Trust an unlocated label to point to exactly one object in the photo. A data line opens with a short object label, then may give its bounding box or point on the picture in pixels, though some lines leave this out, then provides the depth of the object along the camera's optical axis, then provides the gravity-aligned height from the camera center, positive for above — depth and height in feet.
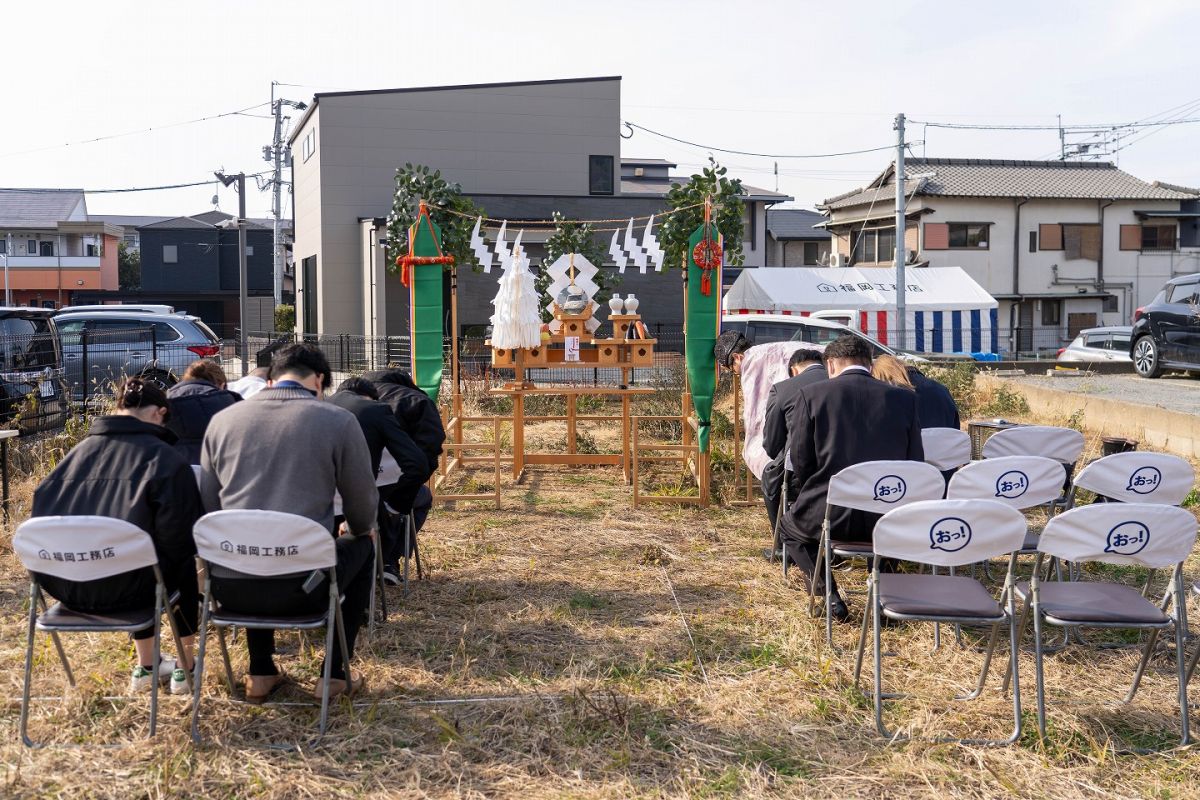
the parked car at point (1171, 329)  45.37 -0.02
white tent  70.38 +2.09
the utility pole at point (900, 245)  60.23 +5.13
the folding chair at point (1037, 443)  18.12 -2.05
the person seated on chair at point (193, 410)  15.08 -1.15
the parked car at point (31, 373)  26.73 -1.07
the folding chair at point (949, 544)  11.33 -2.43
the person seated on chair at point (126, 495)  11.10 -1.78
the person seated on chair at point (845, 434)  14.87 -1.53
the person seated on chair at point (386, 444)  15.23 -1.69
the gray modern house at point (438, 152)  79.51 +14.51
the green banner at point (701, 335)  24.90 -0.10
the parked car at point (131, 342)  37.76 -0.33
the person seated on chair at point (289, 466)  11.20 -1.51
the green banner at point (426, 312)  25.41 +0.51
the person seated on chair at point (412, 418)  16.35 -1.40
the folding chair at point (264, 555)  10.57 -2.36
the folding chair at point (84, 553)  10.30 -2.26
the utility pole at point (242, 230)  54.86 +6.63
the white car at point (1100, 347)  58.80 -1.07
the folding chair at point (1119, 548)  11.19 -2.45
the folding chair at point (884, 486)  13.82 -2.13
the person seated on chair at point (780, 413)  17.26 -1.40
